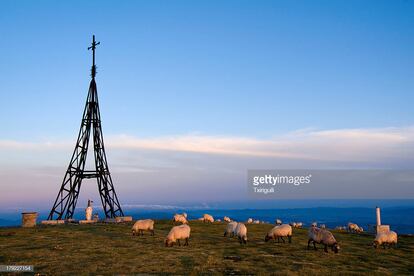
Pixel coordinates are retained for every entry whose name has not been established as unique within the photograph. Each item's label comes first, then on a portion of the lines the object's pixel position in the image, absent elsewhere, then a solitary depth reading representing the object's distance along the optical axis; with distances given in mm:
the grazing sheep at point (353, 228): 42775
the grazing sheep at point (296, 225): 46234
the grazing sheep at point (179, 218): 41044
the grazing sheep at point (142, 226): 30370
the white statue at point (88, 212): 44750
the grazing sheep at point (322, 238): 23269
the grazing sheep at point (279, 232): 26895
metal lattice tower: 47969
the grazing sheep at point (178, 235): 24350
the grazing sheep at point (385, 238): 27516
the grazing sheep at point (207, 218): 45469
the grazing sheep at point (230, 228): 29562
